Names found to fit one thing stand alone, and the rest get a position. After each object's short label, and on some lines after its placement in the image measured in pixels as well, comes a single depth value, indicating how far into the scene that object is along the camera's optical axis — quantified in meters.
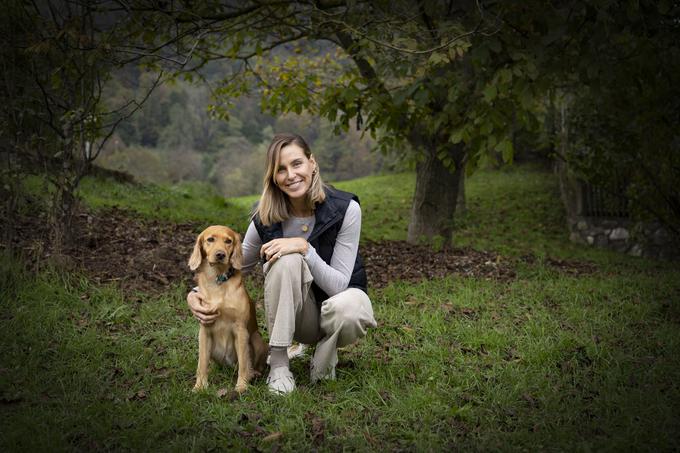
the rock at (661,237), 9.51
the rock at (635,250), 10.01
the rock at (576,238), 11.49
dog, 3.11
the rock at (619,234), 10.56
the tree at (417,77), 4.94
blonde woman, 3.08
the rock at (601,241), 10.91
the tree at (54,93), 4.85
